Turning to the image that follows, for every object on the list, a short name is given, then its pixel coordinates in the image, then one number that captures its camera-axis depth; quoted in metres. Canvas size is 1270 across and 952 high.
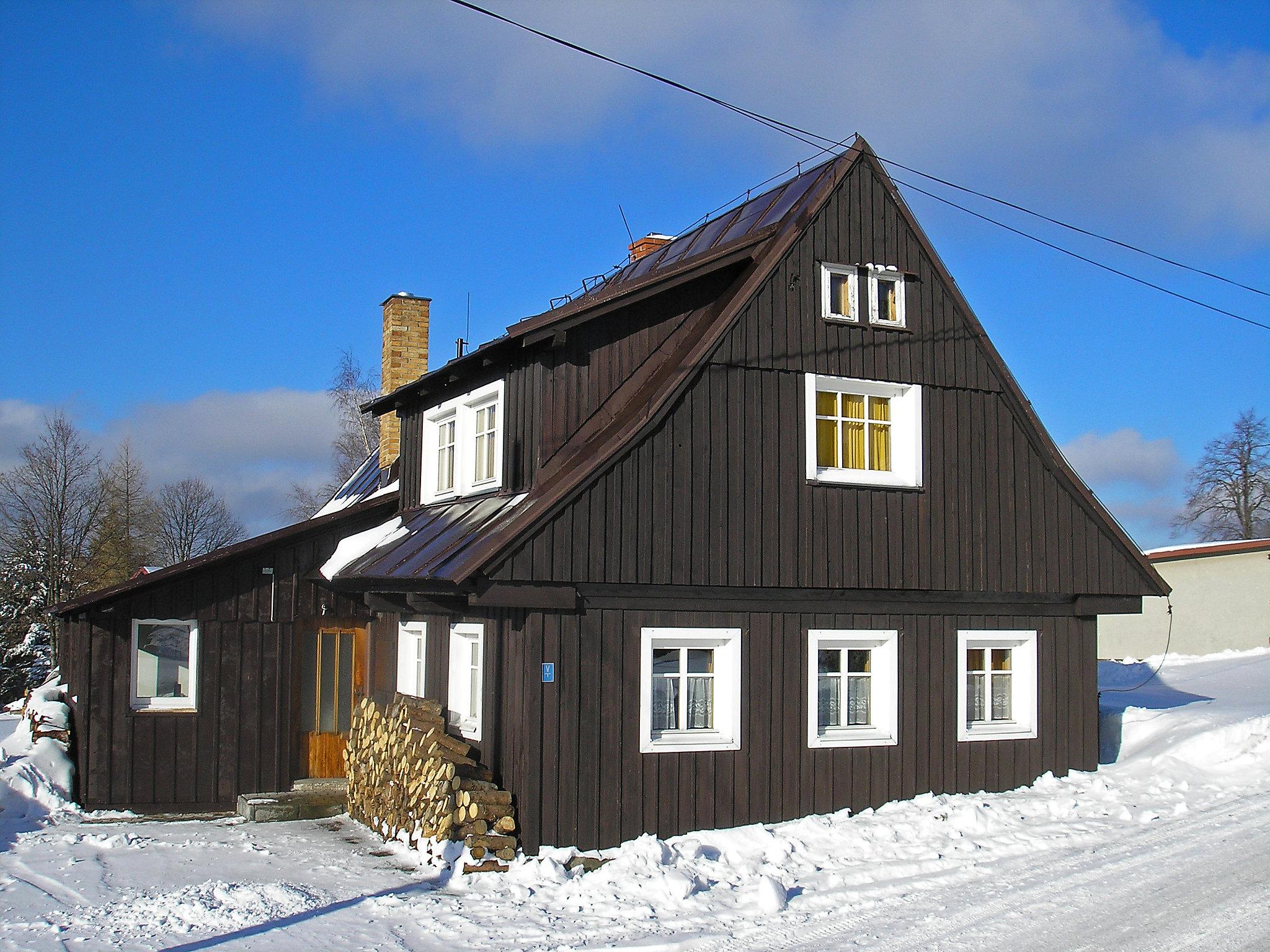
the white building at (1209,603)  30.16
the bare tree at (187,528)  55.97
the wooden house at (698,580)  11.46
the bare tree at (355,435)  41.00
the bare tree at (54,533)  37.19
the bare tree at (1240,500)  57.22
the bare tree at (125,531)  41.31
